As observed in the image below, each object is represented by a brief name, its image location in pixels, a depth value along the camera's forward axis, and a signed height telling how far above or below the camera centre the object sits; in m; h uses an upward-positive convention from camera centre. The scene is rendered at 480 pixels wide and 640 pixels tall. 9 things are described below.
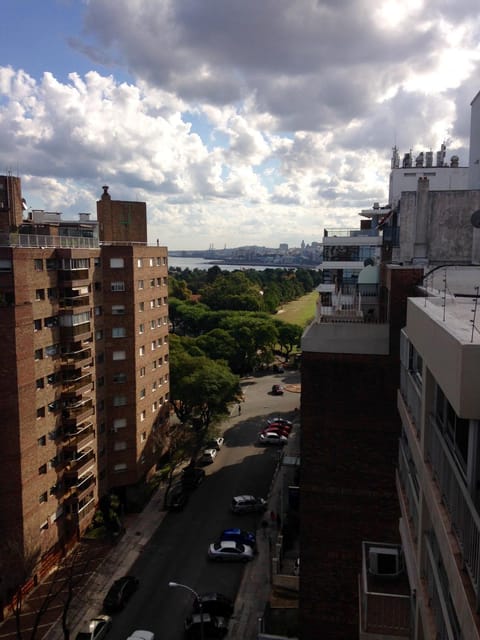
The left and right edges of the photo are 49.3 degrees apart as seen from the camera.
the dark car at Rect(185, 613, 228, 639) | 22.05 -15.68
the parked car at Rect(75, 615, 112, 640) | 21.92 -15.81
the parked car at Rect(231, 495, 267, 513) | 32.19 -15.30
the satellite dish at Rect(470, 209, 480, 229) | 17.25 +1.17
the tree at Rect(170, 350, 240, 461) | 39.53 -10.34
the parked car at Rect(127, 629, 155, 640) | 21.53 -15.65
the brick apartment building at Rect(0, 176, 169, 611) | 24.33 -6.34
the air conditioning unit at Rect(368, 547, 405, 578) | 11.67 -6.84
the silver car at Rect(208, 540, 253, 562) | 27.61 -15.60
